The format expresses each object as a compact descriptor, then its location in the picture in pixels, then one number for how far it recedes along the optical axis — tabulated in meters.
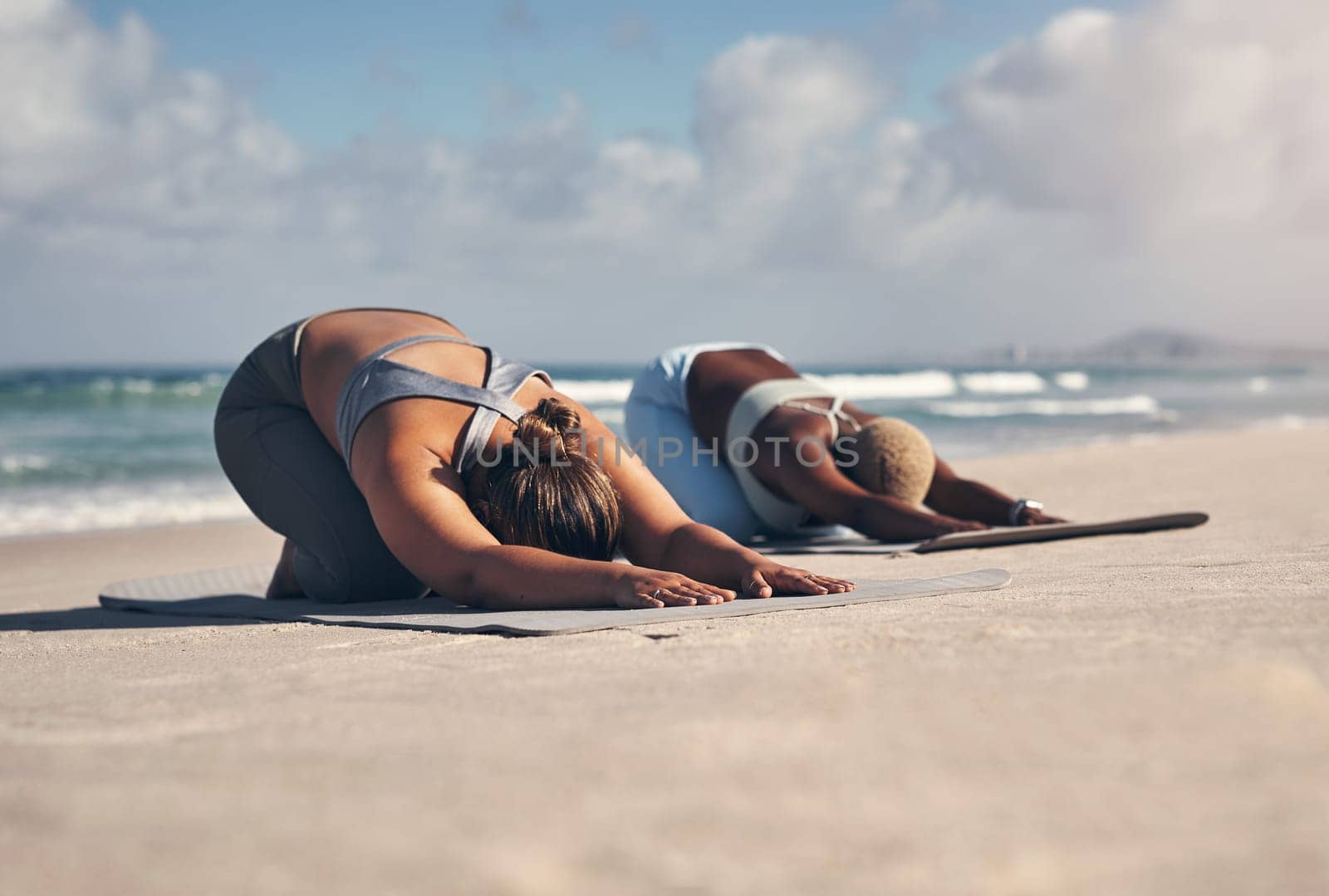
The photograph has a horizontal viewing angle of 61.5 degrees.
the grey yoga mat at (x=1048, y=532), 4.47
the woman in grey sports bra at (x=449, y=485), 2.96
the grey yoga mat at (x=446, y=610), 2.62
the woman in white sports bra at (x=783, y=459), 5.18
